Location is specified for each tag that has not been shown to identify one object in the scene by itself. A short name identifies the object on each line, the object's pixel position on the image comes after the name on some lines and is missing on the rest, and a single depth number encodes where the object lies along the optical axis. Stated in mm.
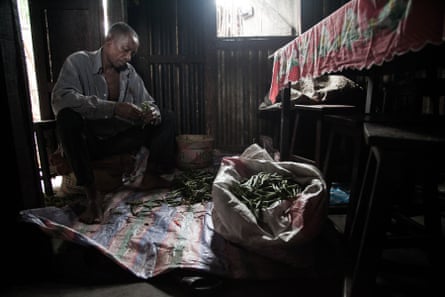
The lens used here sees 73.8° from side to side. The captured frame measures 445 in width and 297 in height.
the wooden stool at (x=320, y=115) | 2689
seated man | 2422
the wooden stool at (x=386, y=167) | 1019
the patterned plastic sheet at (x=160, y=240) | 1628
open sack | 1597
